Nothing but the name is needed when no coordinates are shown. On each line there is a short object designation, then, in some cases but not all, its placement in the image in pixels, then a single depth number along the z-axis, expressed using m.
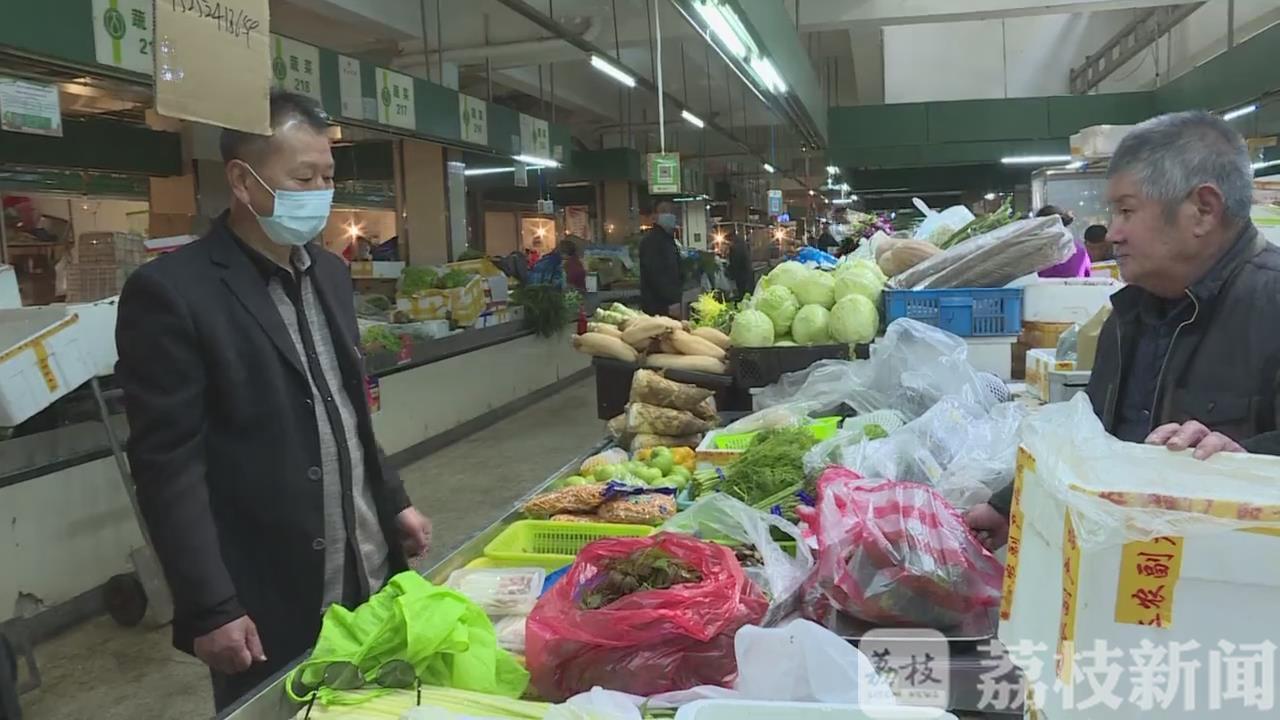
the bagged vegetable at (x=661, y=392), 3.33
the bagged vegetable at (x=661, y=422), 3.25
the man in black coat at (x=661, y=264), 8.74
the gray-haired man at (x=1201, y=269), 1.56
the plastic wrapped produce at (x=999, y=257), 3.45
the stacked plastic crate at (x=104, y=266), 5.40
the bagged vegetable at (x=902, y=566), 1.52
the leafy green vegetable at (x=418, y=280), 7.99
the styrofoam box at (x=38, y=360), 3.18
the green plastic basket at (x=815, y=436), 2.72
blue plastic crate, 3.59
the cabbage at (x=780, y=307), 3.68
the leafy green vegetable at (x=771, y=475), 2.21
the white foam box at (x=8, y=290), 3.78
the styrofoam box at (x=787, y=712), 1.12
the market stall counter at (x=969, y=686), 1.40
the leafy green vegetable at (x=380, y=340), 6.41
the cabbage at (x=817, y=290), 3.73
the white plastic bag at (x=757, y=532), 1.68
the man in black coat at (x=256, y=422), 1.71
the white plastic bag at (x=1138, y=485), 0.88
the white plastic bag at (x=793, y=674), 1.24
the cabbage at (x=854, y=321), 3.54
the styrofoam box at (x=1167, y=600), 0.87
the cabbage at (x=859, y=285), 3.71
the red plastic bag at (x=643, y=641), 1.38
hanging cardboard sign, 1.55
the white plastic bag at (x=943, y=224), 4.40
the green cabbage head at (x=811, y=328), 3.61
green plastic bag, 1.36
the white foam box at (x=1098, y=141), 7.62
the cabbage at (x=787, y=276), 3.78
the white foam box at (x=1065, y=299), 3.59
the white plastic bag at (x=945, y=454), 2.01
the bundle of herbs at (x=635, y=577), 1.49
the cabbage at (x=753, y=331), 3.58
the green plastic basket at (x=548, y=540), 2.05
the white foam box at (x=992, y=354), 3.63
